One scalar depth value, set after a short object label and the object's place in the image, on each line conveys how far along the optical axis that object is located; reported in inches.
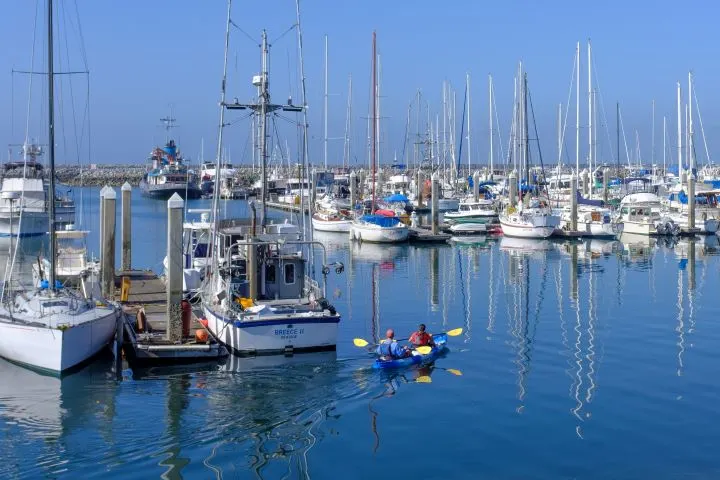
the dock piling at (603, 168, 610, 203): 3063.5
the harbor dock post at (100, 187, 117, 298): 1203.2
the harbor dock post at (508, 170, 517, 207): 2753.4
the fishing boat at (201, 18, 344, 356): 935.7
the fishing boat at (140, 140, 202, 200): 4856.3
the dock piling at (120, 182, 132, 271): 1437.0
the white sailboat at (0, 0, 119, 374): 881.5
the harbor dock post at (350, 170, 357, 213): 2840.3
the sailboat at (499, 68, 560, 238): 2325.3
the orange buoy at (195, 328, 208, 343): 935.7
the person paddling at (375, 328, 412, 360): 915.4
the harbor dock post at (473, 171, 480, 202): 3196.4
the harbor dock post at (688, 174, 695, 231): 2417.6
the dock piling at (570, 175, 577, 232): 2335.1
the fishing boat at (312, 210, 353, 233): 2603.3
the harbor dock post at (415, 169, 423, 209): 3393.2
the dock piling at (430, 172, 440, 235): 2394.2
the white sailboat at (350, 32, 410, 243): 2287.2
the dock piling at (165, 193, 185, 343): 937.5
